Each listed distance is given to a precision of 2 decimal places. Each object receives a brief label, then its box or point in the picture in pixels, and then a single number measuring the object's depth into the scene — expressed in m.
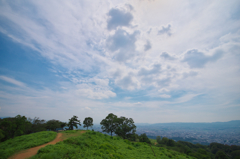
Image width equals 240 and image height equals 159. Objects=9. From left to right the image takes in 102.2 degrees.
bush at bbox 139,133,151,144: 56.79
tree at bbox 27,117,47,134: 43.01
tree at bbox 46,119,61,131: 48.53
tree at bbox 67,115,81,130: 39.84
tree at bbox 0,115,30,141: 26.96
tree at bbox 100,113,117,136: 44.06
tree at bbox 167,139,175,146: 66.11
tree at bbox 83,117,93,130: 48.47
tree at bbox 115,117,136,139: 42.81
